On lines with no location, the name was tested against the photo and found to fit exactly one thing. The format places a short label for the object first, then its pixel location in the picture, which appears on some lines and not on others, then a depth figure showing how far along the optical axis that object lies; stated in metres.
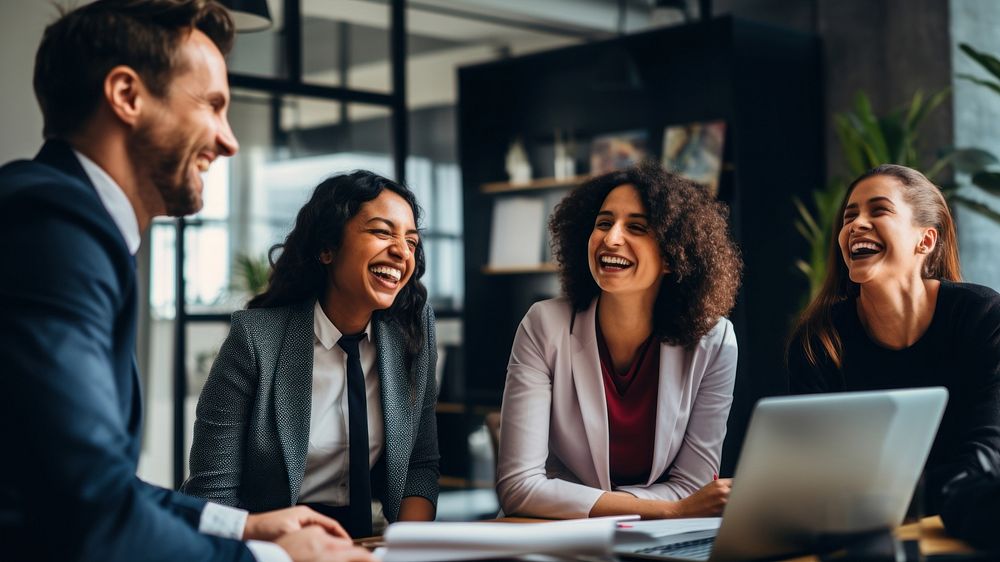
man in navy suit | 1.10
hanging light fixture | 3.30
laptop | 1.22
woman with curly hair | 2.14
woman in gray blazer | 2.01
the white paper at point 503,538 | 1.09
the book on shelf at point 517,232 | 5.95
